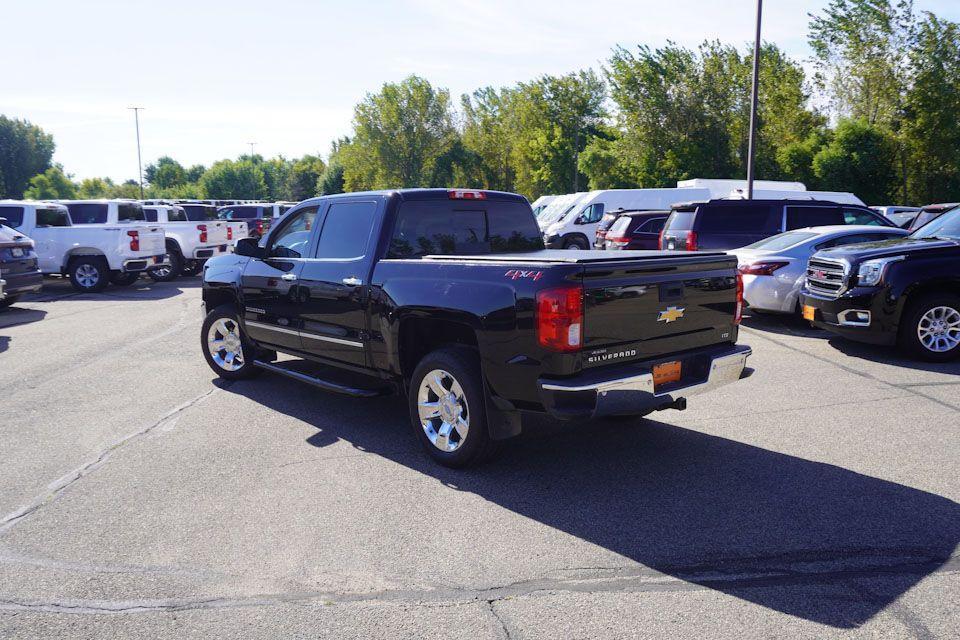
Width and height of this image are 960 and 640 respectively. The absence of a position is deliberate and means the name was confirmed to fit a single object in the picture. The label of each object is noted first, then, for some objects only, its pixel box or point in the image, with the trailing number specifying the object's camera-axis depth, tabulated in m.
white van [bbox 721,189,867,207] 24.60
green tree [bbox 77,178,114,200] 121.59
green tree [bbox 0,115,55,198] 110.44
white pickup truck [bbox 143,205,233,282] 19.56
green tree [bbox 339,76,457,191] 87.00
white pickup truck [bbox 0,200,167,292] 16.62
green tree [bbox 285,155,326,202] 127.19
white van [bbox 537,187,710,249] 25.09
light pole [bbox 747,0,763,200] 19.47
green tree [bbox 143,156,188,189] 143.62
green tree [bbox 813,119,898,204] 37.72
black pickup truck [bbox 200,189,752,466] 4.27
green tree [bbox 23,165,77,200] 106.00
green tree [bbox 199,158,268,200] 117.12
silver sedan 10.36
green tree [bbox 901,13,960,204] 37.34
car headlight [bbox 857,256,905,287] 8.26
